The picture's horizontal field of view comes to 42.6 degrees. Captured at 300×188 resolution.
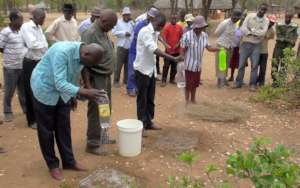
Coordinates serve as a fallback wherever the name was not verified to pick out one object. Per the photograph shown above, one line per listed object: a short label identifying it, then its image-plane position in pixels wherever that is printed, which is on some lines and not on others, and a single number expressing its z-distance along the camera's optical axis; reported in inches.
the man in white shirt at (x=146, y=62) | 193.6
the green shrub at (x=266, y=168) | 76.1
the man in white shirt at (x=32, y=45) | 208.1
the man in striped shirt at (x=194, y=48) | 239.8
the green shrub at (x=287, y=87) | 265.7
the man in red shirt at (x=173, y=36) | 327.3
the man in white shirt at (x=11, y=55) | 216.7
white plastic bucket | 177.6
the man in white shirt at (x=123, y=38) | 314.5
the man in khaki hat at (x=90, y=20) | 281.9
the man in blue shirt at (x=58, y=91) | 141.9
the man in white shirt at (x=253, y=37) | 297.3
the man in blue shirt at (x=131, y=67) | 293.3
